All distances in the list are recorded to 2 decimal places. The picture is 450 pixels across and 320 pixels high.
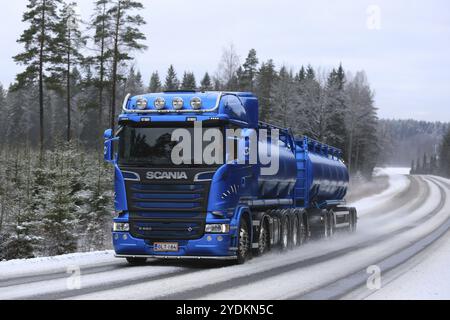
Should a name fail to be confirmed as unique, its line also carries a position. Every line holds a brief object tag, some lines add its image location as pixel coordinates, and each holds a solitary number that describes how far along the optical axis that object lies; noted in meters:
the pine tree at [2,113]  119.62
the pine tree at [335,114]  72.25
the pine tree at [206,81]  103.81
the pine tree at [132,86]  92.84
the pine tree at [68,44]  48.38
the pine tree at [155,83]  124.75
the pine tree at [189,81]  106.45
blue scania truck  13.77
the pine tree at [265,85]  88.94
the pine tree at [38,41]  46.53
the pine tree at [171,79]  114.43
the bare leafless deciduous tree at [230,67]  61.91
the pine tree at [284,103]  73.31
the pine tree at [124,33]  47.72
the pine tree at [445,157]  161.50
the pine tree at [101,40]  48.06
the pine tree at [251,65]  99.19
